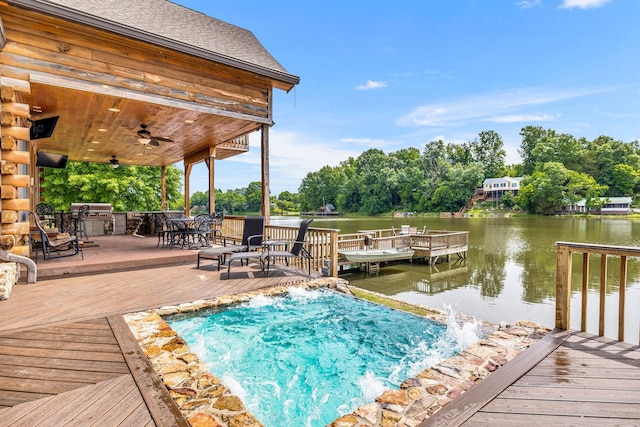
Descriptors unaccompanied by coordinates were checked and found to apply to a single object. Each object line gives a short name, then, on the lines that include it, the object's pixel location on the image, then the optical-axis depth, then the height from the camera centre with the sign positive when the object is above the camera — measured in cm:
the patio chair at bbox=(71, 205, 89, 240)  722 -32
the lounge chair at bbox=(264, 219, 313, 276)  554 -70
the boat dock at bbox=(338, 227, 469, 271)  1280 -191
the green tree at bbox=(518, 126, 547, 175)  5875 +1277
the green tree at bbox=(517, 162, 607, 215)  4494 +239
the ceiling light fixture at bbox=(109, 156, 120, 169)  1120 +152
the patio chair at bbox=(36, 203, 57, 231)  727 -16
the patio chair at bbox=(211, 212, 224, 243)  870 -62
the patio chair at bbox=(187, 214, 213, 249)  709 -59
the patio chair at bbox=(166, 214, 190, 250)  710 -64
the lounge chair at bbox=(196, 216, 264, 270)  587 -65
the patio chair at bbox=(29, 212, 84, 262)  528 -91
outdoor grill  1053 -54
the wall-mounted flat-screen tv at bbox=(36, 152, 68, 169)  838 +119
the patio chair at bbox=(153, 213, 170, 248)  1060 -64
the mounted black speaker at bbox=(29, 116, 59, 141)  598 +147
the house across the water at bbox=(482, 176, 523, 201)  5362 +319
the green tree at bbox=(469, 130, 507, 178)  6469 +1190
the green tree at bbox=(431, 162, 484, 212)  5416 +280
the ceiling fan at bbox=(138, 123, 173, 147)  690 +147
